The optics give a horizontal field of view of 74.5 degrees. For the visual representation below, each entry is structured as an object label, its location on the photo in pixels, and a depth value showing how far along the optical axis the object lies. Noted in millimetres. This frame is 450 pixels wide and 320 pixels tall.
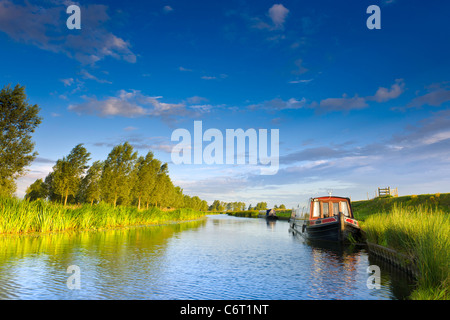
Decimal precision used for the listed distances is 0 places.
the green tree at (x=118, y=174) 49906
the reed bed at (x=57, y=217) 20609
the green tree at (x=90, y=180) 63538
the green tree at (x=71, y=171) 47688
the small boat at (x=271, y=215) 92062
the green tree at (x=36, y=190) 68750
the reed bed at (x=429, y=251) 8219
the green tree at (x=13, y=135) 29266
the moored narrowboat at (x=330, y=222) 24561
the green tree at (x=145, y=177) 59562
